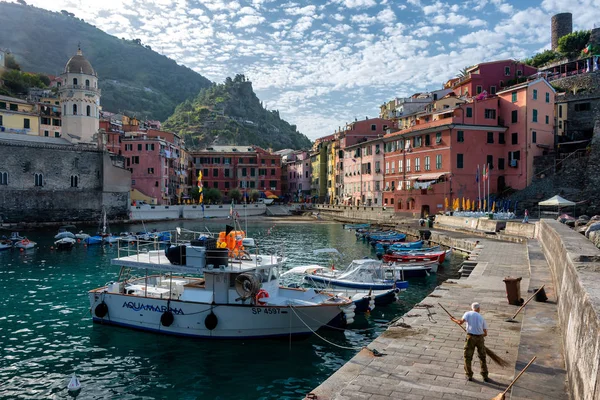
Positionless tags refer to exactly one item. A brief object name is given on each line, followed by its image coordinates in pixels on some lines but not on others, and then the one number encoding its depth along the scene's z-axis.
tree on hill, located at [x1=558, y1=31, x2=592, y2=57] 79.06
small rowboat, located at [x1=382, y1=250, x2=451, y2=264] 33.09
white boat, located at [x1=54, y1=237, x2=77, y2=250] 45.72
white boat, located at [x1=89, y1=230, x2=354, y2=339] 17.33
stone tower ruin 91.44
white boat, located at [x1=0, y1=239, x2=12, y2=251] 45.54
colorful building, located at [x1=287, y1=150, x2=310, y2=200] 115.86
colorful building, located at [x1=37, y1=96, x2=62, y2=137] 91.25
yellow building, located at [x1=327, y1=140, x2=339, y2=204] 96.29
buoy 13.40
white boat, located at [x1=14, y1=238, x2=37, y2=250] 45.79
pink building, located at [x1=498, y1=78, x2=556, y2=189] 57.25
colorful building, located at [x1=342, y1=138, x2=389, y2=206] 75.38
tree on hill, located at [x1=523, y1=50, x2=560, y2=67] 84.44
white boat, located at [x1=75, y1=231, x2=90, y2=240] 52.17
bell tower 83.44
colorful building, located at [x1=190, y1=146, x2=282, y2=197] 109.88
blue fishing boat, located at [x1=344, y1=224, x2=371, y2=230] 62.36
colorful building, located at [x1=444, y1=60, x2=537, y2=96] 70.94
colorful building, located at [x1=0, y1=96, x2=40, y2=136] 81.94
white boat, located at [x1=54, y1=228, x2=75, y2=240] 51.09
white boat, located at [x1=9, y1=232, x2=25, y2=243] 47.78
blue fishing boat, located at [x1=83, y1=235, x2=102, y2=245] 49.93
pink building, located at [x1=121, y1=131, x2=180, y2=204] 89.81
